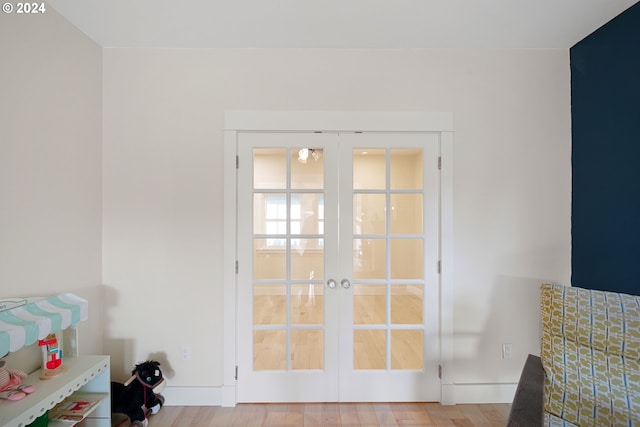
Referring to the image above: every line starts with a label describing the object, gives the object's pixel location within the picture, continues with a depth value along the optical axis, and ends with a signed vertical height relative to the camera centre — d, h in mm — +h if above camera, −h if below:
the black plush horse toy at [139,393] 1943 -1148
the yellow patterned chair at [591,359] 1392 -689
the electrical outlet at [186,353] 2215 -994
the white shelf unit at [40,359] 1322 -828
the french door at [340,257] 2254 -310
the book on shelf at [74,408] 1616 -1051
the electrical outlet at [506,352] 2242 -994
